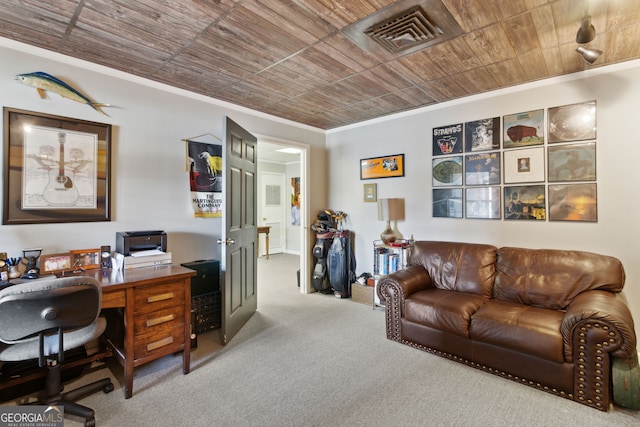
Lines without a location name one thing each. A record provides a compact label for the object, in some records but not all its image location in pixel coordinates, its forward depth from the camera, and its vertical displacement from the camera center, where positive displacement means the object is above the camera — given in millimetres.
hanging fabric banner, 3123 +394
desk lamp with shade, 3707 +11
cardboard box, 3885 -1058
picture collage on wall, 2699 +477
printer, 2439 -223
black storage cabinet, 2939 -807
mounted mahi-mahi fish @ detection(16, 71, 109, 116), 2207 +998
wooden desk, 2000 -704
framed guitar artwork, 2180 +366
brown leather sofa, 1891 -769
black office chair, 1497 -576
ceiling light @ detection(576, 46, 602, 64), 2053 +1107
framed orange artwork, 3901 +646
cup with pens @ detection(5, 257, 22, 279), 2036 -360
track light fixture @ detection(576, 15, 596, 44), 1869 +1157
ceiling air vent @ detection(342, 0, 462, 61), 1812 +1253
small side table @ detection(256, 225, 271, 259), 6953 -396
